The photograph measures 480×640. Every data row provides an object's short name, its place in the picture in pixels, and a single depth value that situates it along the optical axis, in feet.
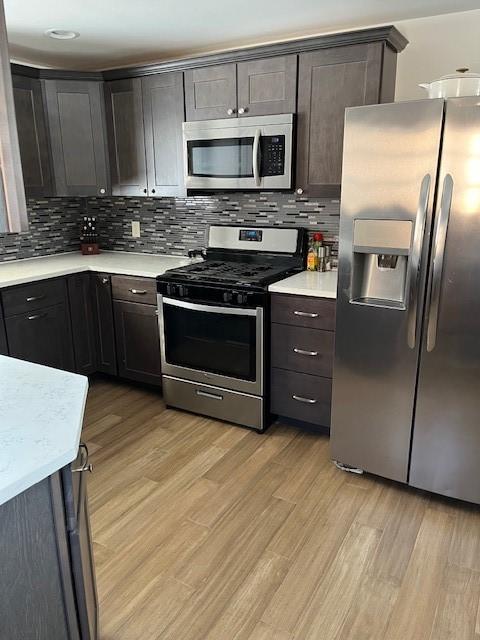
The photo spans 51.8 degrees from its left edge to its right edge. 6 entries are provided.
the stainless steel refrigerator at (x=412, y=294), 6.45
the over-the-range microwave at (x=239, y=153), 9.31
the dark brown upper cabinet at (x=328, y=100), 8.43
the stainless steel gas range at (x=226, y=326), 9.24
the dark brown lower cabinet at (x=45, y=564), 3.25
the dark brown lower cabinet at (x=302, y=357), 8.74
